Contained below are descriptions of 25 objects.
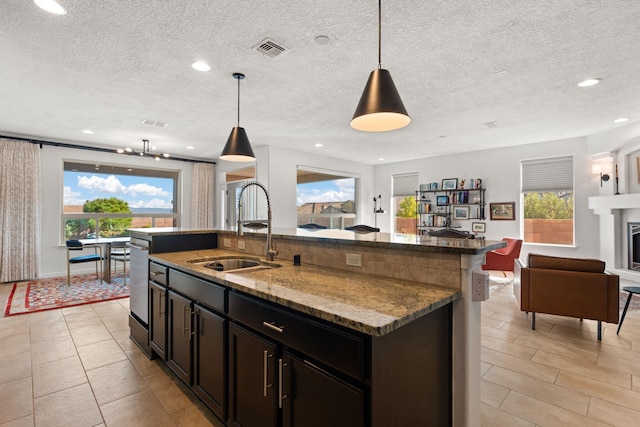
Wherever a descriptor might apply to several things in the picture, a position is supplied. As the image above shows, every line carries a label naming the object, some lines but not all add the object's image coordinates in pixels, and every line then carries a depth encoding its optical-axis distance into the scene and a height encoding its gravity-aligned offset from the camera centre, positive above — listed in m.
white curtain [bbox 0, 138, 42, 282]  5.38 +0.04
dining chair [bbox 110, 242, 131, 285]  5.43 -0.82
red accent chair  5.66 -0.83
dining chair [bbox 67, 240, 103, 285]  5.15 -0.64
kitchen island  1.11 -0.45
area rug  4.13 -1.25
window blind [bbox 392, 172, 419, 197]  8.33 +0.78
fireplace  5.06 -0.54
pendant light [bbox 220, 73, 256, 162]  3.01 +0.65
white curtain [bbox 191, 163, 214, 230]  7.73 +0.41
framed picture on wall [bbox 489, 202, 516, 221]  6.51 +0.03
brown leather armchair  2.97 -0.77
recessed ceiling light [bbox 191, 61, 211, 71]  2.88 +1.39
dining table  5.39 -0.58
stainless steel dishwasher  2.77 -0.75
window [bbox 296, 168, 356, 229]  7.46 +0.37
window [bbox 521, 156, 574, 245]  5.98 +0.24
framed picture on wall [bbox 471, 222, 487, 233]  6.89 -0.33
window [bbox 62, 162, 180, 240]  6.33 +0.29
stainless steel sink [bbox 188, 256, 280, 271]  2.39 -0.41
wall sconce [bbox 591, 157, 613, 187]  5.39 +0.76
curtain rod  5.55 +1.30
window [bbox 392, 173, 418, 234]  8.39 +0.29
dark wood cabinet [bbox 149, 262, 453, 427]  1.11 -0.67
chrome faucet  2.35 -0.29
